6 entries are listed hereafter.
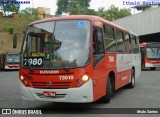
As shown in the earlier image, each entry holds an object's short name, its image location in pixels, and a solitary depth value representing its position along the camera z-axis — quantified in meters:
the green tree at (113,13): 94.25
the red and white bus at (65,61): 9.80
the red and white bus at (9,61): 37.28
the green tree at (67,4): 123.49
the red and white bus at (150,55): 32.62
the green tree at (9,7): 93.12
